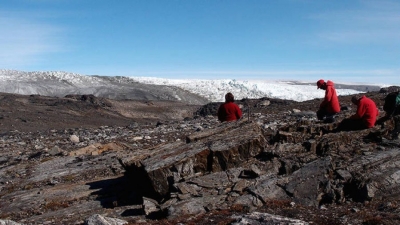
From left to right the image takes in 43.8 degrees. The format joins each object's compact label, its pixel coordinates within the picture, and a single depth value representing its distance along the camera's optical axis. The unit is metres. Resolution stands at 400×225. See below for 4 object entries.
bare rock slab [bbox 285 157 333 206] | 9.18
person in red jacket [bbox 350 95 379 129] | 11.81
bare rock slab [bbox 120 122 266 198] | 10.48
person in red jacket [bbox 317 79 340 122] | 13.31
